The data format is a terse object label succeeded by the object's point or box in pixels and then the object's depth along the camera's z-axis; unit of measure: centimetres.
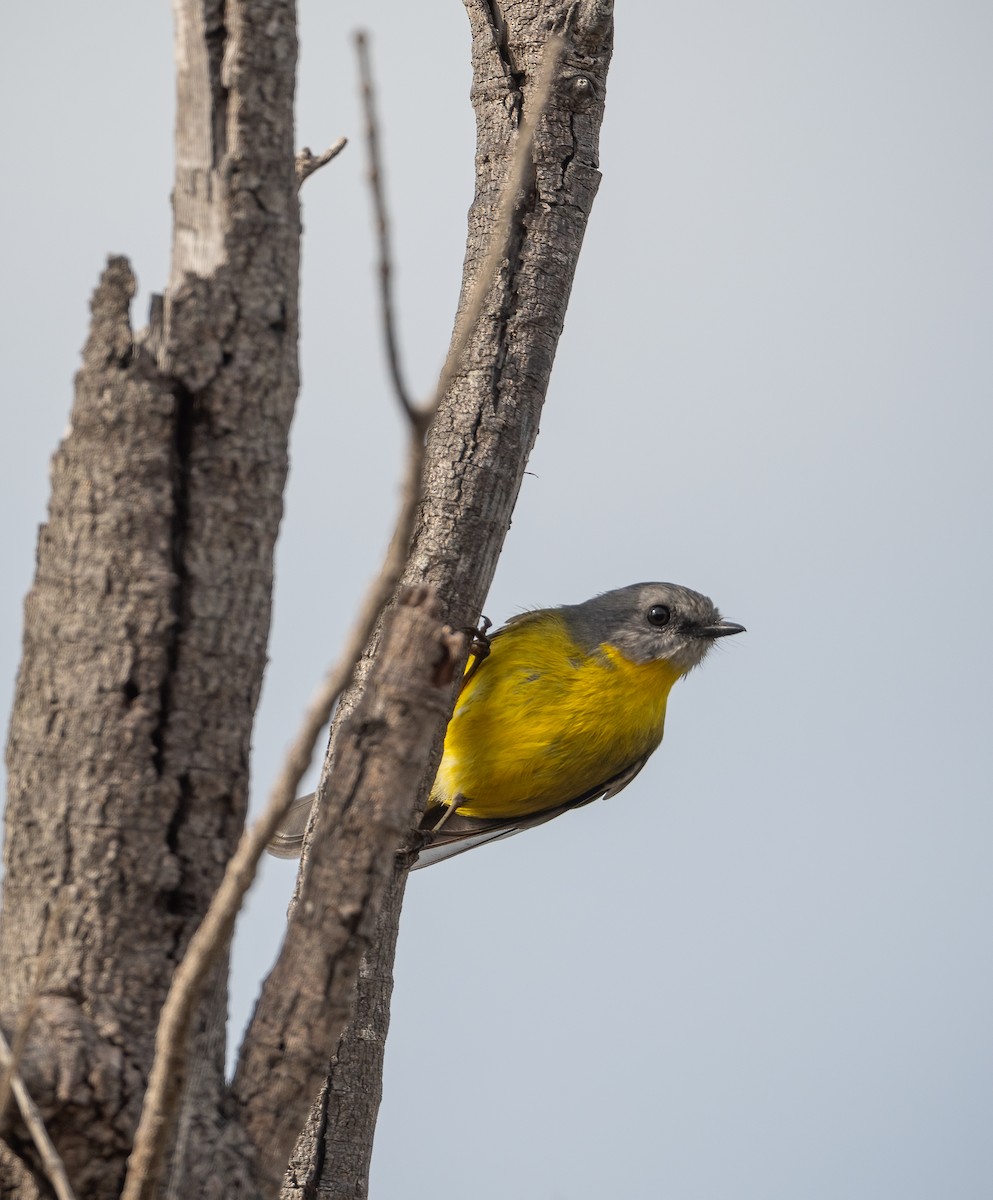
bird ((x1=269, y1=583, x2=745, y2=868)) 1153
